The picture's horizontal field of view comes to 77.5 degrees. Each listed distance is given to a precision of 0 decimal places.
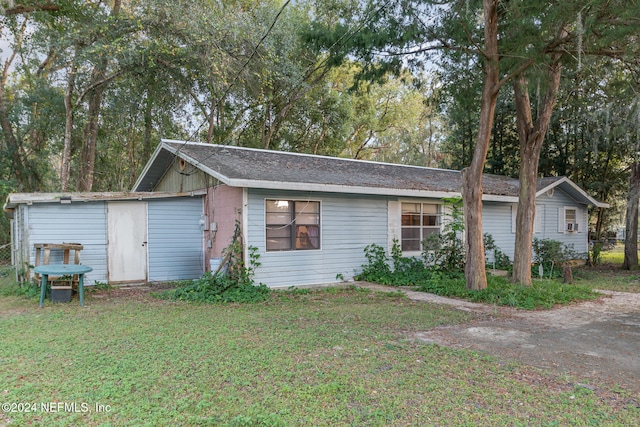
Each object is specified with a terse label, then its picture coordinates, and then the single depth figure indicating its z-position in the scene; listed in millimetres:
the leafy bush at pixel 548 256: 11727
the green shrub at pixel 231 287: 7344
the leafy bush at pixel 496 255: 11656
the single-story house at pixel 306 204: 8336
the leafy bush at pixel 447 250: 9719
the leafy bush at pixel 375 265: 9810
